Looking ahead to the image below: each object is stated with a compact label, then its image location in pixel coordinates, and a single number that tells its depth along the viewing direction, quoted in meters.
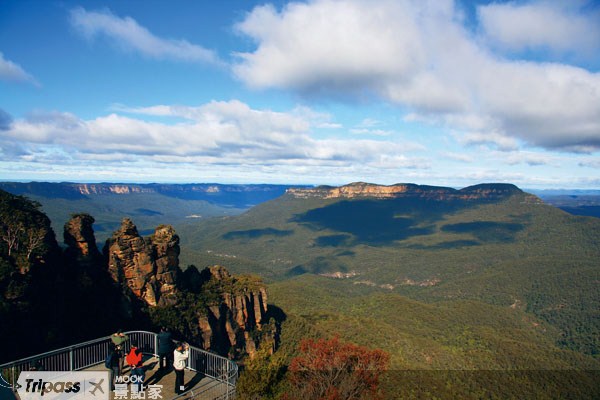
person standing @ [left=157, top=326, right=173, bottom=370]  17.36
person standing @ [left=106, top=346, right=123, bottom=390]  16.06
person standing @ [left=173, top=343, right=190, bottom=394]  15.52
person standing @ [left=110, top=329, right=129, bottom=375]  16.44
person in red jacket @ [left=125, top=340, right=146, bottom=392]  15.57
